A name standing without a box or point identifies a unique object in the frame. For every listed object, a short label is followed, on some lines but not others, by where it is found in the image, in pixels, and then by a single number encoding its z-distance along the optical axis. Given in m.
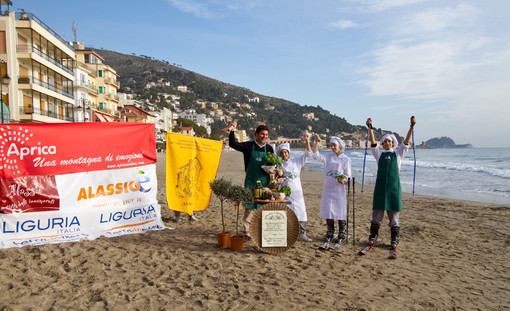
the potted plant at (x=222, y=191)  5.60
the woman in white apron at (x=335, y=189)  5.90
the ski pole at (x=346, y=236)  6.28
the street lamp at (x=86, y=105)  40.95
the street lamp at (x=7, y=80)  16.77
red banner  5.42
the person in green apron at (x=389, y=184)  5.60
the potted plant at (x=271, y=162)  5.57
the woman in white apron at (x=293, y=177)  6.07
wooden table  5.35
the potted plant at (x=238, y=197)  5.48
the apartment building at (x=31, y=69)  25.31
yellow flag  7.16
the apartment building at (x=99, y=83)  45.70
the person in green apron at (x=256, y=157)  5.77
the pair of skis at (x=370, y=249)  5.40
